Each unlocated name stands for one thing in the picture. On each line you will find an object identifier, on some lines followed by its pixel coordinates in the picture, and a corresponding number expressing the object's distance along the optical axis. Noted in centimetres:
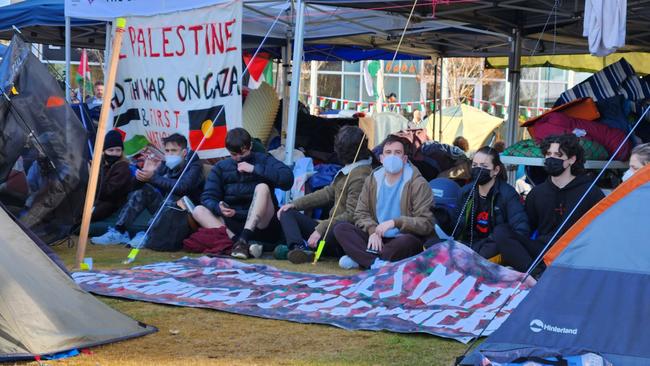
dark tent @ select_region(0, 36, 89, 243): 748
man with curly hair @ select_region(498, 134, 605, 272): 661
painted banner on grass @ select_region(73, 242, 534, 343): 530
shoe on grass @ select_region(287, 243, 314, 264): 767
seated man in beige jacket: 709
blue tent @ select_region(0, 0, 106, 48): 1275
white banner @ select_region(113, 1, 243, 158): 862
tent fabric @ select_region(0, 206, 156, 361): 417
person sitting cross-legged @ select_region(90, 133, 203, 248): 884
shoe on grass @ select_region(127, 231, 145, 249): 855
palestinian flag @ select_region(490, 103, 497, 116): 2688
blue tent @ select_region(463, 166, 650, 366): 403
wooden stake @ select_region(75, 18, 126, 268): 688
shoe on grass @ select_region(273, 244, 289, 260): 789
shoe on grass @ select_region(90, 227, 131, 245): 882
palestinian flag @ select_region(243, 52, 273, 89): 1435
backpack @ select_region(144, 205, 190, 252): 845
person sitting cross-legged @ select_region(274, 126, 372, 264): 782
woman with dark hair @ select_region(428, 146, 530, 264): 689
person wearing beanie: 920
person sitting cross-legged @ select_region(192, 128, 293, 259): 827
